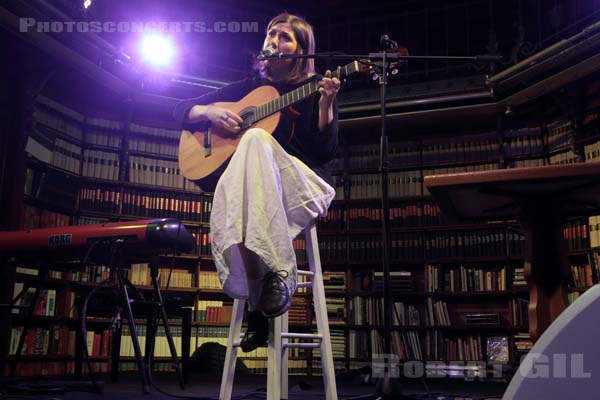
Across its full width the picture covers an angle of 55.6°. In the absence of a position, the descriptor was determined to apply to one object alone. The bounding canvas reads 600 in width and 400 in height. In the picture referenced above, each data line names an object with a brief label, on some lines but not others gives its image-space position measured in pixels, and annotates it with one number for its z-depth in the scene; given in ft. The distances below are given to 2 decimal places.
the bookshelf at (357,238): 14.82
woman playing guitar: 4.61
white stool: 4.60
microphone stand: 5.93
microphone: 6.01
